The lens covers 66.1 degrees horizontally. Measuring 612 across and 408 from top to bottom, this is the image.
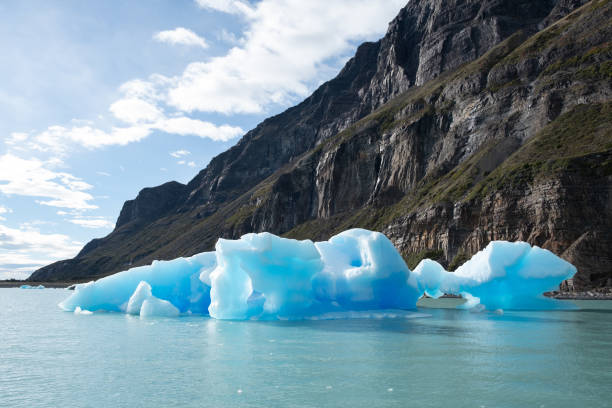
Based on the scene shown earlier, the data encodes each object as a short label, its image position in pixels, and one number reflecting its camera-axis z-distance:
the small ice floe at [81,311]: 25.57
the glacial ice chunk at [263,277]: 18.19
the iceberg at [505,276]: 23.25
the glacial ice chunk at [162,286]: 24.70
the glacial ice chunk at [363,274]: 20.34
